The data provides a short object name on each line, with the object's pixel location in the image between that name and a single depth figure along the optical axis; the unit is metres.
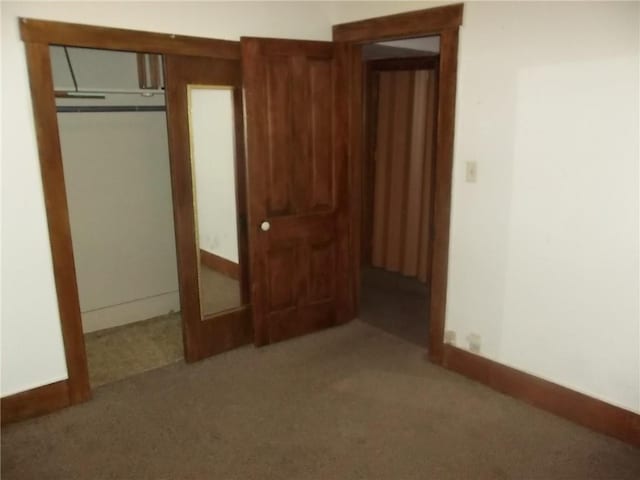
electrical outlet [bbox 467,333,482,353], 3.11
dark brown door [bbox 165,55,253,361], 3.03
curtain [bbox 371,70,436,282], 4.70
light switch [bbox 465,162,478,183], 2.95
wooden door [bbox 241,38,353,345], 3.28
